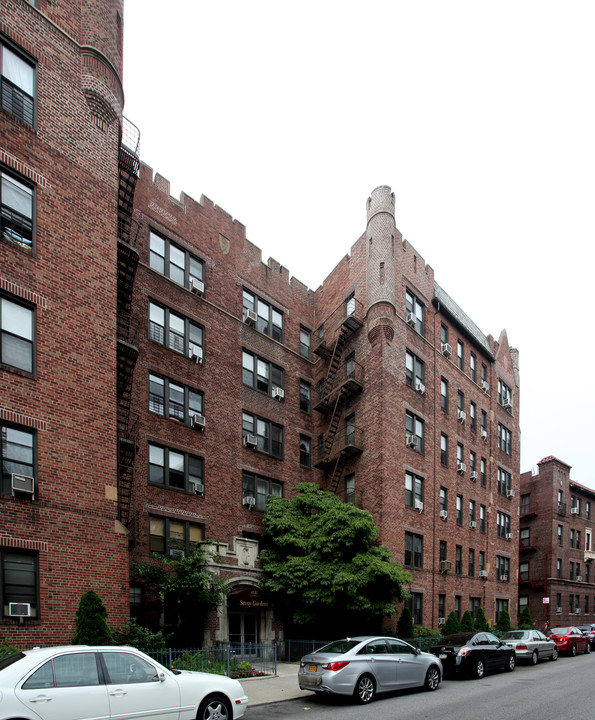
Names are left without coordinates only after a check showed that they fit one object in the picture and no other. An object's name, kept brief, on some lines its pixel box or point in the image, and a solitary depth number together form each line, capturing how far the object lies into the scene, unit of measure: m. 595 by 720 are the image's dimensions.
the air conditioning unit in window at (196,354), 24.02
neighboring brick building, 46.12
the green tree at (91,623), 13.67
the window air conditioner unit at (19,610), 13.10
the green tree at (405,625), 24.80
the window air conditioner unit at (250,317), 27.25
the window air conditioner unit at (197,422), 23.41
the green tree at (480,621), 30.88
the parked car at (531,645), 22.55
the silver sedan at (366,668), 13.73
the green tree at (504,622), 34.06
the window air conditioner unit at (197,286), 24.88
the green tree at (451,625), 28.39
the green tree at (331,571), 21.84
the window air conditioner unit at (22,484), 13.63
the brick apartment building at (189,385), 14.70
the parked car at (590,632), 30.54
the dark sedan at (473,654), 17.88
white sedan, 8.13
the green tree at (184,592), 18.92
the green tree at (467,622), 29.78
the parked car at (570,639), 26.92
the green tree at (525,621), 36.57
